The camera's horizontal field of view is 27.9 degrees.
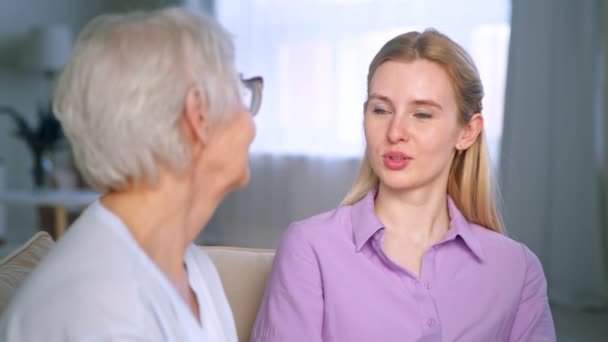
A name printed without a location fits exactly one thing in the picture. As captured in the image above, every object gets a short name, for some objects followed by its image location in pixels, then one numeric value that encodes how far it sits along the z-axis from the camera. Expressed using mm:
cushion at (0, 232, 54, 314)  1537
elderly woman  1269
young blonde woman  1644
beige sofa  1750
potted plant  4320
